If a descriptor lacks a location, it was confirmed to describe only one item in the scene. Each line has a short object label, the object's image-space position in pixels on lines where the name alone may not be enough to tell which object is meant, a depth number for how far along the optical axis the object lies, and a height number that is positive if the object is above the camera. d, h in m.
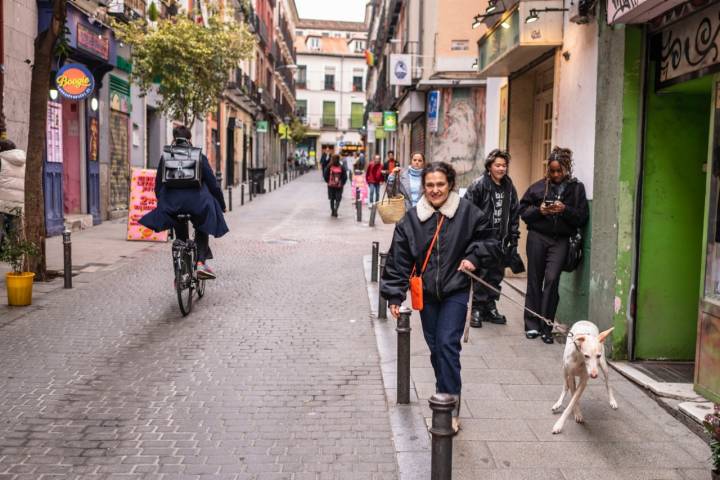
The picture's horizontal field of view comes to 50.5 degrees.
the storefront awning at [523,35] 8.00 +1.49
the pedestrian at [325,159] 34.17 +0.41
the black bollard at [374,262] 9.79 -1.24
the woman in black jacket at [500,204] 7.41 -0.33
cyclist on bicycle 8.48 -0.48
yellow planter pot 8.41 -1.37
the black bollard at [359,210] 20.17 -1.10
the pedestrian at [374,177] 22.88 -0.25
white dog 4.61 -1.17
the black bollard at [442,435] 3.18 -1.11
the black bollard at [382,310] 8.04 -1.49
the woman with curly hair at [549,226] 7.01 -0.52
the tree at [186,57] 17.62 +2.60
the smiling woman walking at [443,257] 4.59 -0.53
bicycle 8.13 -1.13
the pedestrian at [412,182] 9.50 -0.16
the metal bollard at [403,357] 5.21 -1.29
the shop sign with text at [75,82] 13.17 +1.41
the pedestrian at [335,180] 21.19 -0.34
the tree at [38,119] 9.50 +0.55
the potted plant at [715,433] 3.40 -1.16
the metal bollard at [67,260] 9.38 -1.20
